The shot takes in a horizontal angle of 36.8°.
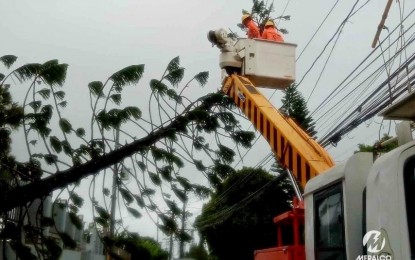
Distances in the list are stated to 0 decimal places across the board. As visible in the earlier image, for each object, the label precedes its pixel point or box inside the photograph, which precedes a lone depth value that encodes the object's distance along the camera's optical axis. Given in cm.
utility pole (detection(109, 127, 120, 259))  544
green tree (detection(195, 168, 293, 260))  2561
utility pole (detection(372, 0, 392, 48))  552
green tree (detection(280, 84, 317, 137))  1379
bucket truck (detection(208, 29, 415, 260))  362
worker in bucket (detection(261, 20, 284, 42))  880
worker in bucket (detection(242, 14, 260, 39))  899
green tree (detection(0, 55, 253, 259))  526
